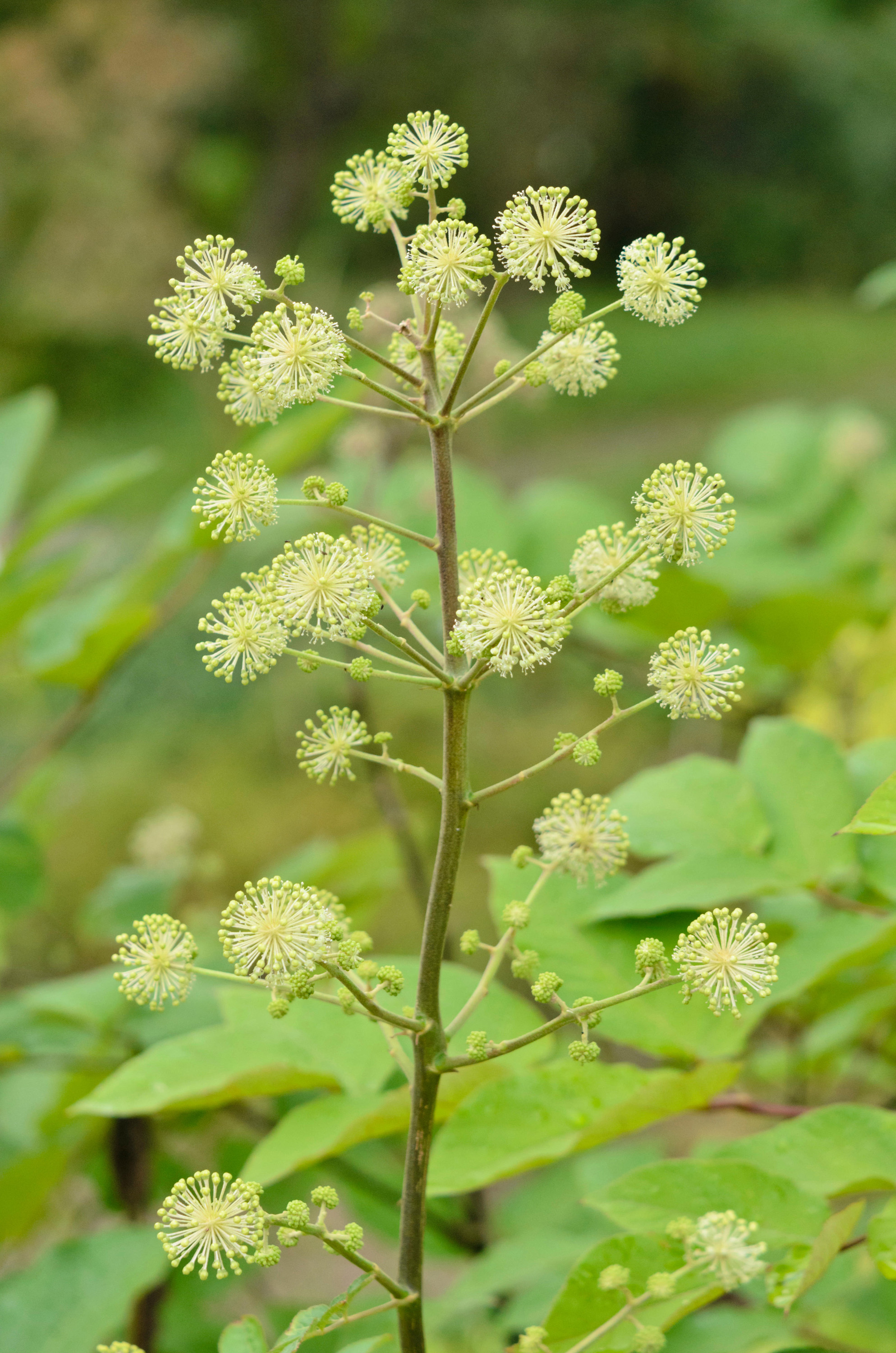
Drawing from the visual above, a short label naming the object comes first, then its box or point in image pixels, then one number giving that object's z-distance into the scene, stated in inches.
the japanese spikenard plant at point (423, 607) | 58.9
